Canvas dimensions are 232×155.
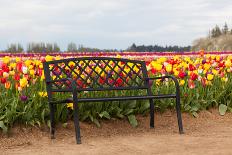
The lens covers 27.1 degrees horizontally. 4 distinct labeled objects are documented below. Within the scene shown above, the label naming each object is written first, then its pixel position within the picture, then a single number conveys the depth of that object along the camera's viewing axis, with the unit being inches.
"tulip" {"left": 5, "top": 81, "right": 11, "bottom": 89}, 234.1
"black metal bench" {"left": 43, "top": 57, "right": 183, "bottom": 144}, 211.5
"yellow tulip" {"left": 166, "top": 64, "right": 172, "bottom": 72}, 279.6
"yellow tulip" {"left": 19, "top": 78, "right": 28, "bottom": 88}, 227.6
